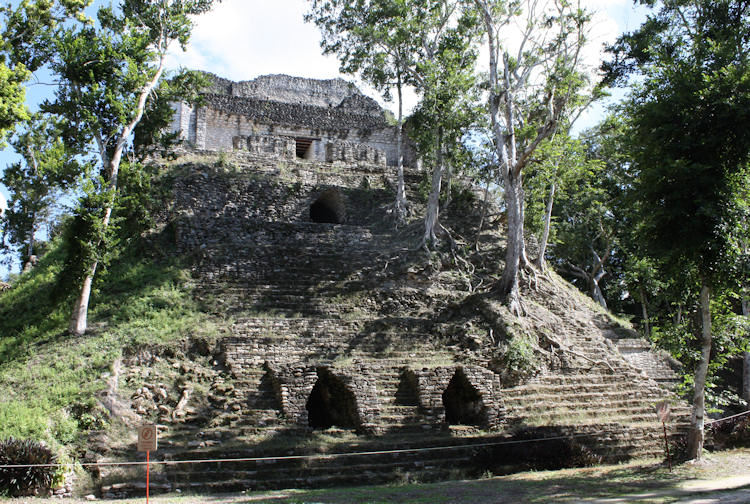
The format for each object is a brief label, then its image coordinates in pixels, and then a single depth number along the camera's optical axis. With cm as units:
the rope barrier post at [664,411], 934
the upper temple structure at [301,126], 2123
